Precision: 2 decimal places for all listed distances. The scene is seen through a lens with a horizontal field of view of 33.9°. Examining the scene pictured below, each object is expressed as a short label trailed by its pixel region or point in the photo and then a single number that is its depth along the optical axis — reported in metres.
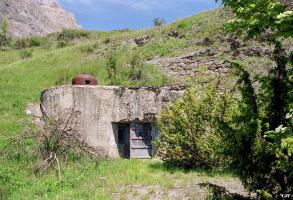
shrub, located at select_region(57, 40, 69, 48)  43.64
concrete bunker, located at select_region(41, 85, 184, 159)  17.09
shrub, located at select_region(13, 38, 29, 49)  46.71
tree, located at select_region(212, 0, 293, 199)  7.15
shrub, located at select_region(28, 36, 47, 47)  46.88
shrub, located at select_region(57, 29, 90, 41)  49.20
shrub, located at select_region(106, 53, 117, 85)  24.97
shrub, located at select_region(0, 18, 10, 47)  45.33
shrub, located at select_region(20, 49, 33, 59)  38.93
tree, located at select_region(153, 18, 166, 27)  56.20
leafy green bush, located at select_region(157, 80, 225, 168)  13.25
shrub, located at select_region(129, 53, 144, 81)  24.62
